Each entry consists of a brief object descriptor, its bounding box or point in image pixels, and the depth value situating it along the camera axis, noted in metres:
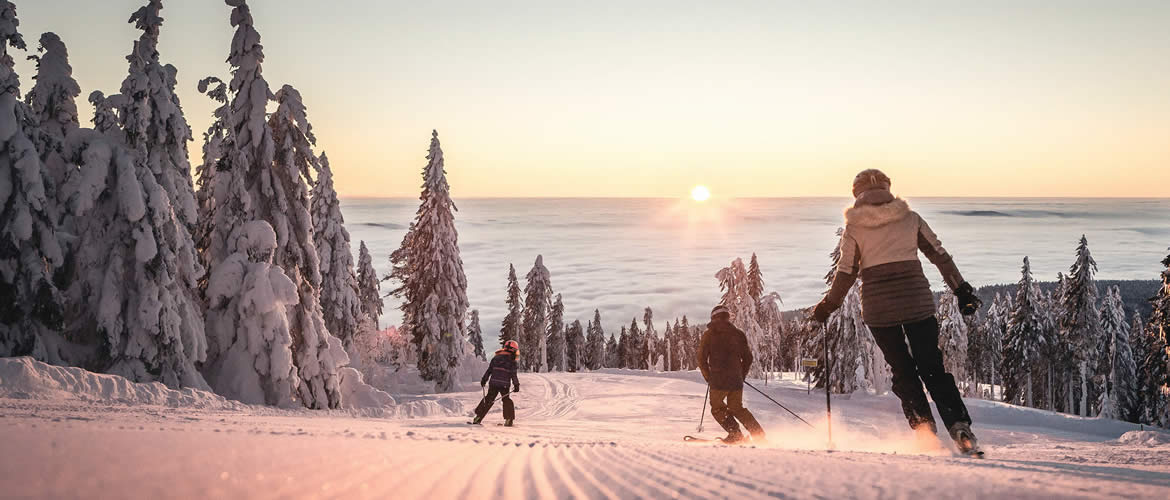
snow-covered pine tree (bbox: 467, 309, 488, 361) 68.38
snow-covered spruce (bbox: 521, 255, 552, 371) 59.06
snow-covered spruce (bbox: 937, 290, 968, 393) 47.28
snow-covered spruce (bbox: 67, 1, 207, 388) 14.74
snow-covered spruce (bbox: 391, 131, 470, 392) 32.44
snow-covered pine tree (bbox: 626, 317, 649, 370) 107.12
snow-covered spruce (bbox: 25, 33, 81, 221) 14.99
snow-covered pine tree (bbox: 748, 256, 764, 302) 57.26
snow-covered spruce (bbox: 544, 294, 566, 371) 75.44
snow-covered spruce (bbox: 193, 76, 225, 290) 17.83
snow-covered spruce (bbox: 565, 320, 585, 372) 96.75
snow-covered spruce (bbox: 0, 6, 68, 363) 13.23
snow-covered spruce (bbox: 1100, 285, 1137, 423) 44.91
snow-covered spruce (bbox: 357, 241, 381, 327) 50.66
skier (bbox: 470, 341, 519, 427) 12.81
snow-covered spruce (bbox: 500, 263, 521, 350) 60.28
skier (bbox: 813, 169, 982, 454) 5.43
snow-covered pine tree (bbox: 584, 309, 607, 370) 101.12
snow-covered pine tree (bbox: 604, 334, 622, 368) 114.62
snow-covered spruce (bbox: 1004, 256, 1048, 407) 49.22
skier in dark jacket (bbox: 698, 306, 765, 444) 8.58
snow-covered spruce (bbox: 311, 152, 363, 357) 30.66
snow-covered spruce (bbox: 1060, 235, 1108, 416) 41.34
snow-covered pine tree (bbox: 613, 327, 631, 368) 110.88
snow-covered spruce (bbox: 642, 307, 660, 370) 99.47
